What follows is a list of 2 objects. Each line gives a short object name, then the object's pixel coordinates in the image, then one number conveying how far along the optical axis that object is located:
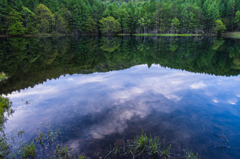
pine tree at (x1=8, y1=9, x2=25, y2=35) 63.25
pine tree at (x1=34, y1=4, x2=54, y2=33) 72.50
